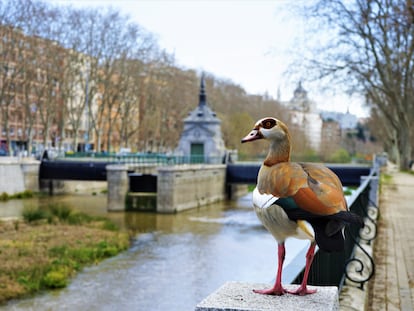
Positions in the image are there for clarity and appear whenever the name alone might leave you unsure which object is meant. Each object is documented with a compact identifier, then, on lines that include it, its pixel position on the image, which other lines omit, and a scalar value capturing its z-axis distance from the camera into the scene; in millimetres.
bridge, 39500
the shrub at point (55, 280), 14305
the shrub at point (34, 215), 24622
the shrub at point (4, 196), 36347
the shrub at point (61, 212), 25250
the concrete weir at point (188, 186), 32438
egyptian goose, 2871
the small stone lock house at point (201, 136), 45094
